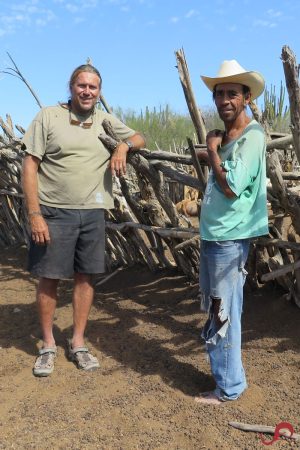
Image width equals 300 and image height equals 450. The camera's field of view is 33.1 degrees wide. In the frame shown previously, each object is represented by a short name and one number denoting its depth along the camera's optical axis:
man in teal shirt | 2.30
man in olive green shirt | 2.93
